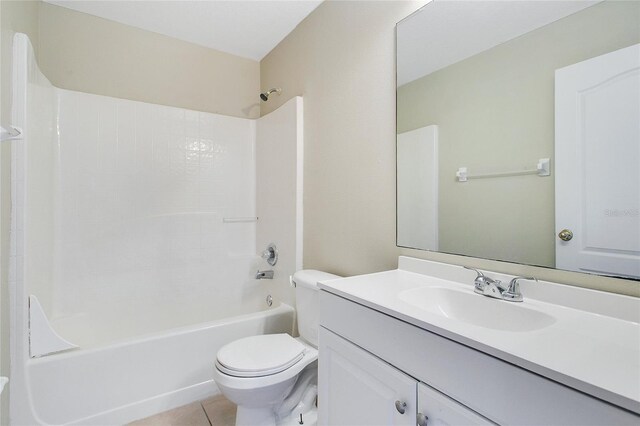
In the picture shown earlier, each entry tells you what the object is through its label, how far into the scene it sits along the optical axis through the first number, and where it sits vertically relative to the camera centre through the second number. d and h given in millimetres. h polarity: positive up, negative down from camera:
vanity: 509 -301
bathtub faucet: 2215 -466
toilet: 1260 -688
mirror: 787 +257
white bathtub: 1389 -834
